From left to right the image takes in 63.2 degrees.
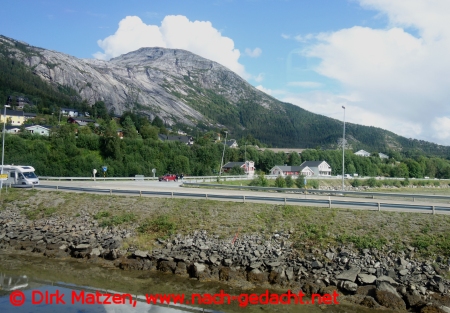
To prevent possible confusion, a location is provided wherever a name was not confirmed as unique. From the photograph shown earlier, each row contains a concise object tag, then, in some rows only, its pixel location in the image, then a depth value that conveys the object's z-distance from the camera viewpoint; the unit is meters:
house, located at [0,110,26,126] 117.06
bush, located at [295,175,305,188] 71.31
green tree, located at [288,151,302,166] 123.31
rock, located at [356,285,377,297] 16.34
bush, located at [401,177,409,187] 93.11
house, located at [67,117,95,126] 130.81
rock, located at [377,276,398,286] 16.67
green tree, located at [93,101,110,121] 161.00
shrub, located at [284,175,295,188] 69.07
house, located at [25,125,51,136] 97.95
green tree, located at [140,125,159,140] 113.78
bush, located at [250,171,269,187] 62.05
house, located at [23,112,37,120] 124.31
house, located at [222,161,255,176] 97.03
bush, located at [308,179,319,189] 74.81
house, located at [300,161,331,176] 114.75
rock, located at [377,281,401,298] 16.00
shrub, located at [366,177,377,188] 87.38
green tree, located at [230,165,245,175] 83.08
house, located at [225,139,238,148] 146.05
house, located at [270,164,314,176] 107.94
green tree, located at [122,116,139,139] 101.73
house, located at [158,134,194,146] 132.20
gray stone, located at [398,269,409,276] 17.15
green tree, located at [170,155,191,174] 78.12
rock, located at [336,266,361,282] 17.19
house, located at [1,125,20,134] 88.12
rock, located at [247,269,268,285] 17.92
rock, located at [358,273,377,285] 16.89
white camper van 36.41
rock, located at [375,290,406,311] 15.30
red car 62.59
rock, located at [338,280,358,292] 16.56
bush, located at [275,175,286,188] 66.27
